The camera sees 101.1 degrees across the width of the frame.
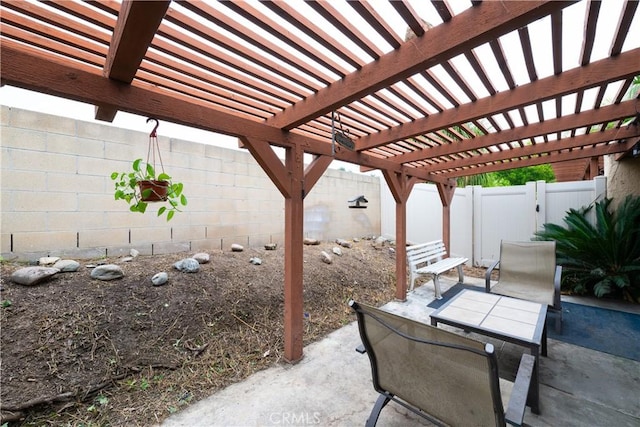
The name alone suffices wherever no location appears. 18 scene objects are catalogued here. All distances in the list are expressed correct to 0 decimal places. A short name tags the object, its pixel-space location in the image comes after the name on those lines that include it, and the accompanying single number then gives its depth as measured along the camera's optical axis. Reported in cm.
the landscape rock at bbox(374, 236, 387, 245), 708
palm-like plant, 388
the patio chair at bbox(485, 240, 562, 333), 319
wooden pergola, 133
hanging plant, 183
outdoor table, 194
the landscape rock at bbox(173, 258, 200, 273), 318
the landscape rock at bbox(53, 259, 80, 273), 261
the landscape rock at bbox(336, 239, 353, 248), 608
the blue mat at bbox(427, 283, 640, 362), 271
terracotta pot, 183
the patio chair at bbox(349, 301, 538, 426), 118
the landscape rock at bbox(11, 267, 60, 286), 232
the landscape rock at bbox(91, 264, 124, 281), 264
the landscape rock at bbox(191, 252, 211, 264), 348
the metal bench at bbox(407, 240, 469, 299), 420
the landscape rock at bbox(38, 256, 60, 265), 266
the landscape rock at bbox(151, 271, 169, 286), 284
